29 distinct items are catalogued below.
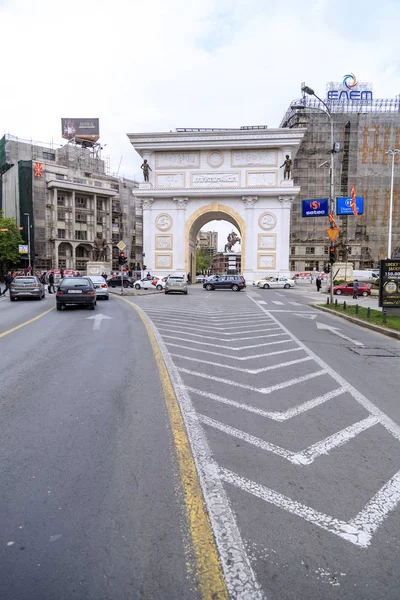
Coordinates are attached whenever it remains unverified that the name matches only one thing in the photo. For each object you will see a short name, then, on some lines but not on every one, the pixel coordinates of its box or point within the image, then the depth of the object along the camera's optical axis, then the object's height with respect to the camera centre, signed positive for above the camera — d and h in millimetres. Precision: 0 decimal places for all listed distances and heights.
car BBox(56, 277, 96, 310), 15680 -965
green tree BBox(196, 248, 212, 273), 119488 +2939
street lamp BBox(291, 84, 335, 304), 20903 +4353
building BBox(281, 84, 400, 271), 57406 +15266
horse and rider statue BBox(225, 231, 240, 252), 94488 +7464
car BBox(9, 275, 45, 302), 21766 -1130
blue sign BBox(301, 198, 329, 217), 41594 +6730
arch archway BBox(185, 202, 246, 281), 47156 +6057
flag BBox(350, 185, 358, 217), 34281 +5791
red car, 30688 -1456
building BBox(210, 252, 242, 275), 136625 +3131
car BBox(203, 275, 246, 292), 35500 -1193
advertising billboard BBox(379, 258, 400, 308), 13414 -374
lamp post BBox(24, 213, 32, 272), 60844 +5503
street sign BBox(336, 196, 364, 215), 36531 +5972
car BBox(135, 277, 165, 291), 36875 -1411
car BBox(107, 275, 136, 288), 42469 -1396
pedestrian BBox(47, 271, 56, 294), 30581 -954
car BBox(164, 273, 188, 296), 29281 -1140
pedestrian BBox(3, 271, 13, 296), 28375 -757
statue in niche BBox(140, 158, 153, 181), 46750 +11959
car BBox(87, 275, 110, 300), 22500 -1143
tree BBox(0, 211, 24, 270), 56969 +4138
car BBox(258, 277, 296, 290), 42656 -1381
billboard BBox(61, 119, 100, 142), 74062 +26339
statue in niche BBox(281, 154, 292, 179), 45406 +12084
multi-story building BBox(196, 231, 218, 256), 178225 +13738
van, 44125 -478
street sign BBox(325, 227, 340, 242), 20328 +1994
